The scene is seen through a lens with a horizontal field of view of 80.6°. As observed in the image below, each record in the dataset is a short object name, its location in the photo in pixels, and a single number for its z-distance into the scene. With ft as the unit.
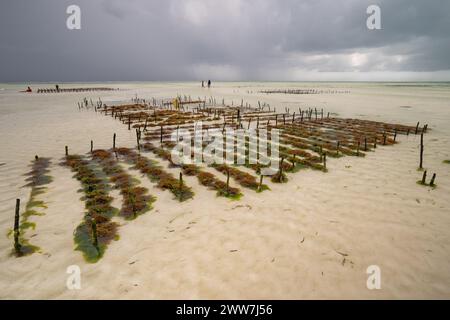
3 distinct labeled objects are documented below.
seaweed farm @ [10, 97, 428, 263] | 29.04
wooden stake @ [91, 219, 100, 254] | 22.88
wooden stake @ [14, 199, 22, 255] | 23.24
